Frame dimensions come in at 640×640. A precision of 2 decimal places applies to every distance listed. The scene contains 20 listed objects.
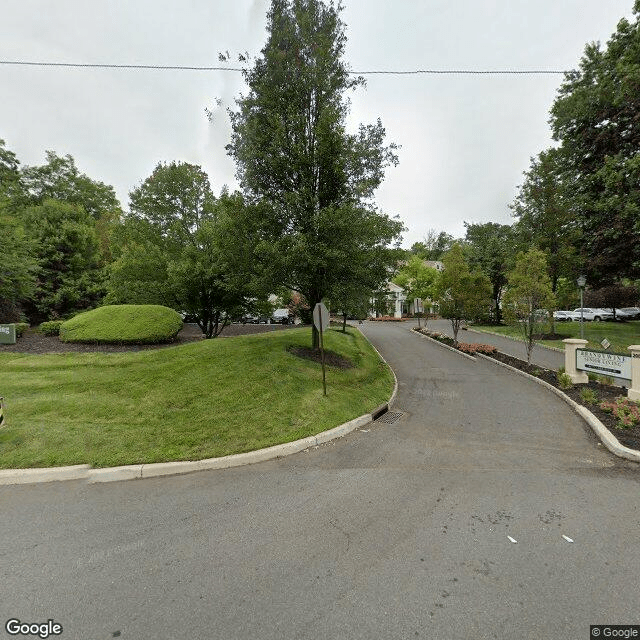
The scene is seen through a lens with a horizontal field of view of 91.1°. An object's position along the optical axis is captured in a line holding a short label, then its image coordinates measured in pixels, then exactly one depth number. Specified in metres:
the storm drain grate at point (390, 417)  7.82
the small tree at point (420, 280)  30.14
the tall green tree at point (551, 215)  22.00
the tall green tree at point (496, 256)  28.17
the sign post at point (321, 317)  8.33
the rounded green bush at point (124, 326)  12.42
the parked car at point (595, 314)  34.09
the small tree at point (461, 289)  17.41
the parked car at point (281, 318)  29.19
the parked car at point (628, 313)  34.00
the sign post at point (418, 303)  30.32
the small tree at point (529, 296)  12.77
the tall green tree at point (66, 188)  29.94
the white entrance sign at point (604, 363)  8.74
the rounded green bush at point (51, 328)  14.06
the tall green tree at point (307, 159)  9.55
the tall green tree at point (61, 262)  19.91
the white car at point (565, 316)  35.62
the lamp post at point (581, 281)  17.00
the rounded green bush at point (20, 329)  13.74
